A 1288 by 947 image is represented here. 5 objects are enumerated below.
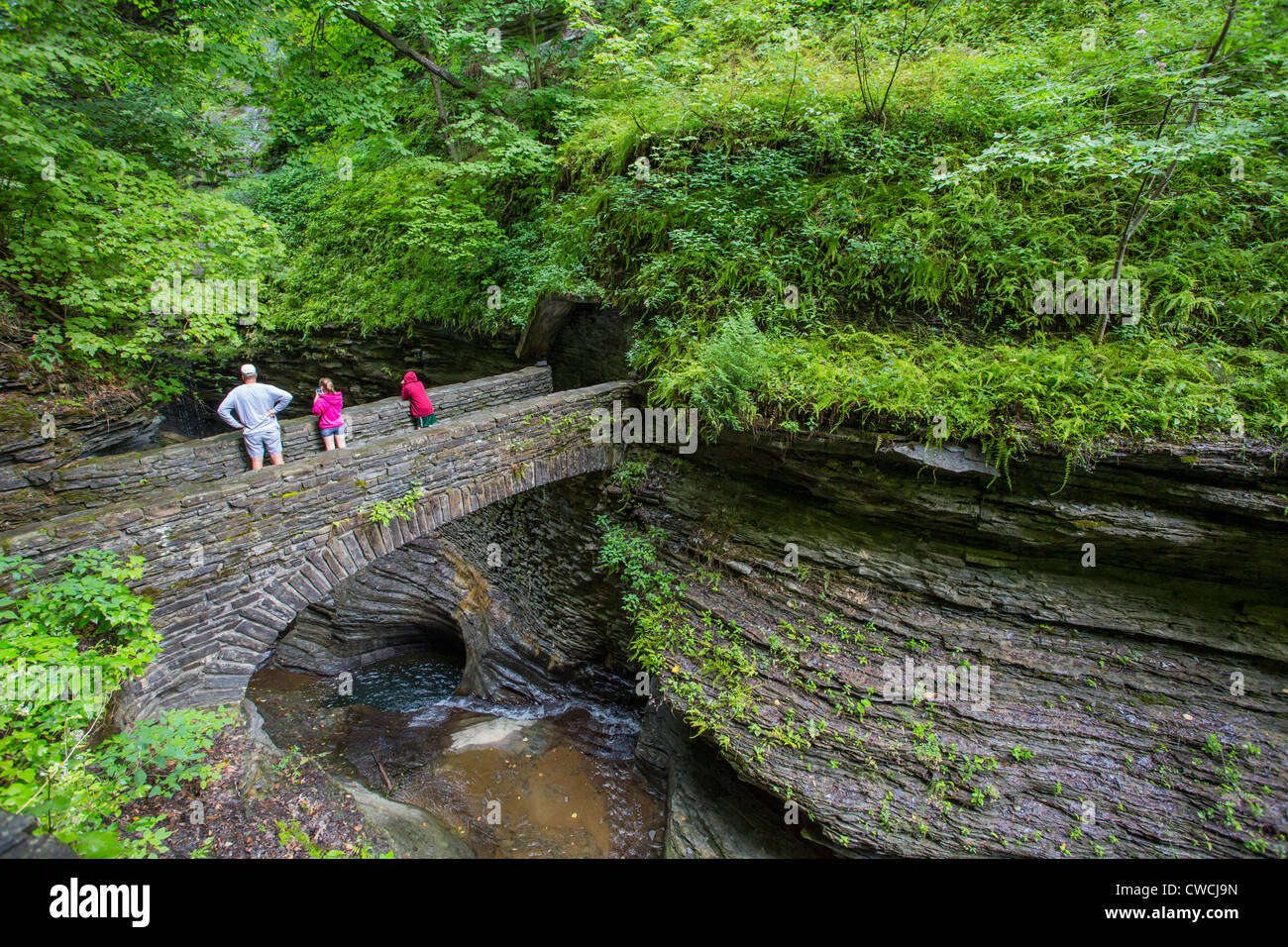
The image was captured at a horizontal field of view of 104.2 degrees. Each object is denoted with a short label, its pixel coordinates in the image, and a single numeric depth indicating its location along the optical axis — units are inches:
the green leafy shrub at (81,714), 130.7
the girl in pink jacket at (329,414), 268.5
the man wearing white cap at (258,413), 246.4
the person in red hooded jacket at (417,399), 303.9
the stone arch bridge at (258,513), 184.1
